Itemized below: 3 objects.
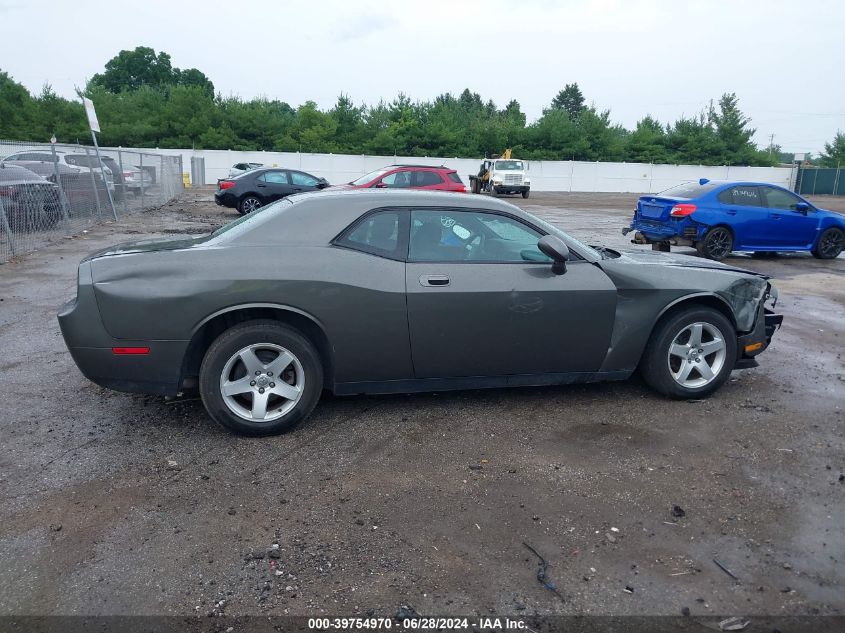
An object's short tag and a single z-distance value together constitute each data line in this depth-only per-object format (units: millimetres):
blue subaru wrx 12203
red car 17242
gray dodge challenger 4098
